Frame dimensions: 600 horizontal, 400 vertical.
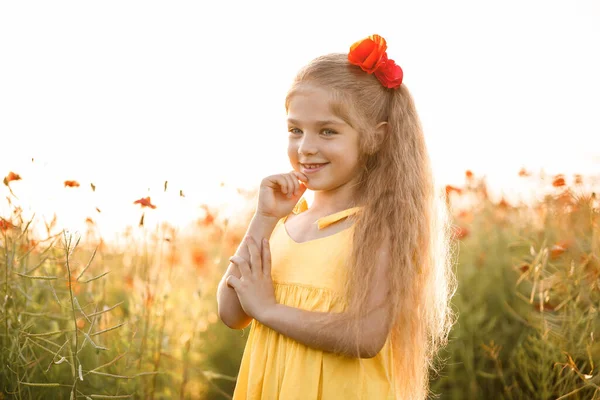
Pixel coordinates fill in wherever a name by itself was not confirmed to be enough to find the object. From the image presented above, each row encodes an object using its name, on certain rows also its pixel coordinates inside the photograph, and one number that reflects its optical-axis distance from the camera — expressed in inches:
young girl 77.3
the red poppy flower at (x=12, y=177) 94.4
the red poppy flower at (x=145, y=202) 101.4
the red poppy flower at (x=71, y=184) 106.2
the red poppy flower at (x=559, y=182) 129.3
